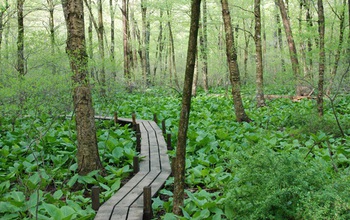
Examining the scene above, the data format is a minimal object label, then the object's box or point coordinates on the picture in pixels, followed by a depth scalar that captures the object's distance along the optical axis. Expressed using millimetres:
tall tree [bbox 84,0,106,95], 17453
